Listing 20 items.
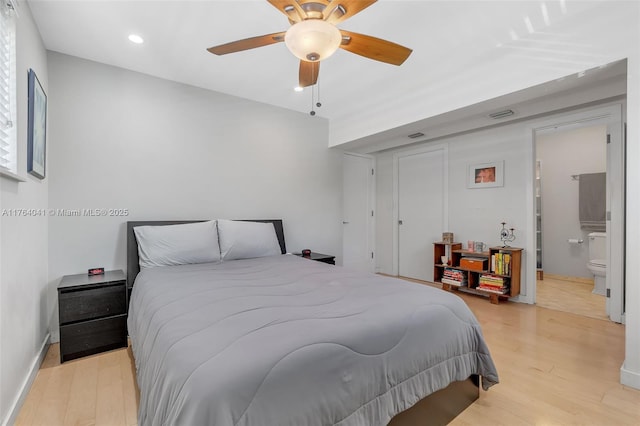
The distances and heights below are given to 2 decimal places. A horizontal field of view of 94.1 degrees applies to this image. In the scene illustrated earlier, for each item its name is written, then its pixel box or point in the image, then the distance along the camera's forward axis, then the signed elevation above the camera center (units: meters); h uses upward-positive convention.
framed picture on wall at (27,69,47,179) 1.95 +0.58
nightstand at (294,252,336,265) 3.69 -0.56
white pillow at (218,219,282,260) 2.96 -0.29
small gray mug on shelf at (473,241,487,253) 3.98 -0.45
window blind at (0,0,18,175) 1.58 +0.67
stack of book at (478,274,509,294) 3.56 -0.86
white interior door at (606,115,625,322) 2.91 -0.02
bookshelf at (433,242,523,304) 3.54 -0.73
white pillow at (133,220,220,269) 2.64 -0.30
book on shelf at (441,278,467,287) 3.99 -0.93
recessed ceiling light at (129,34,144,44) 2.40 +1.41
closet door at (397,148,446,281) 4.52 +0.08
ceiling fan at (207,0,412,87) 1.54 +1.02
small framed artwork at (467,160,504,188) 3.85 +0.52
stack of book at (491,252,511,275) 3.52 -0.59
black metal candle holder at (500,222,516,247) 3.72 -0.27
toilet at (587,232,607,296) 3.95 -0.64
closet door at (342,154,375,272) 4.91 +0.00
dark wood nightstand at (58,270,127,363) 2.25 -0.82
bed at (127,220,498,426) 0.92 -0.53
